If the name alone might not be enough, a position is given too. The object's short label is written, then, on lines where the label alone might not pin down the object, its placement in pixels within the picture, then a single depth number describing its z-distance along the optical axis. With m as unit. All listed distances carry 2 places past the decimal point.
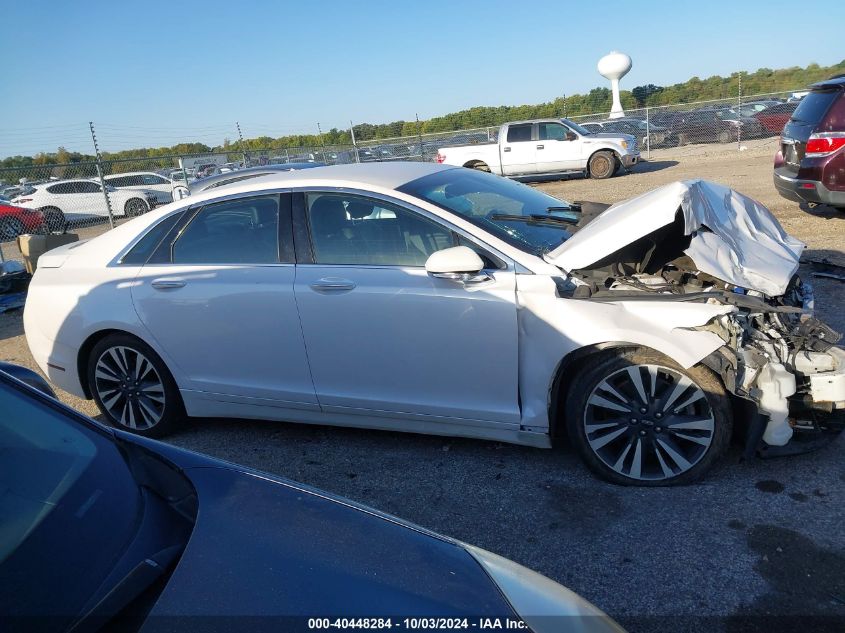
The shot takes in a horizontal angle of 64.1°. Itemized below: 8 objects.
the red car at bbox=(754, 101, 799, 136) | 23.42
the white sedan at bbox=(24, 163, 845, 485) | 3.22
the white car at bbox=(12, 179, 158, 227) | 18.28
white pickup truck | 17.80
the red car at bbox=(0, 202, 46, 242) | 16.50
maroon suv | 8.27
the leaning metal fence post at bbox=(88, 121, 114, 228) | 13.98
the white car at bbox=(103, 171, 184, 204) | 20.17
